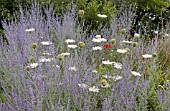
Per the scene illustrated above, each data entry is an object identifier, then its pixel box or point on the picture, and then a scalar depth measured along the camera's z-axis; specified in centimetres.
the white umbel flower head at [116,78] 237
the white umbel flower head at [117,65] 262
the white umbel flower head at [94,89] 228
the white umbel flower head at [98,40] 329
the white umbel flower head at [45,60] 263
